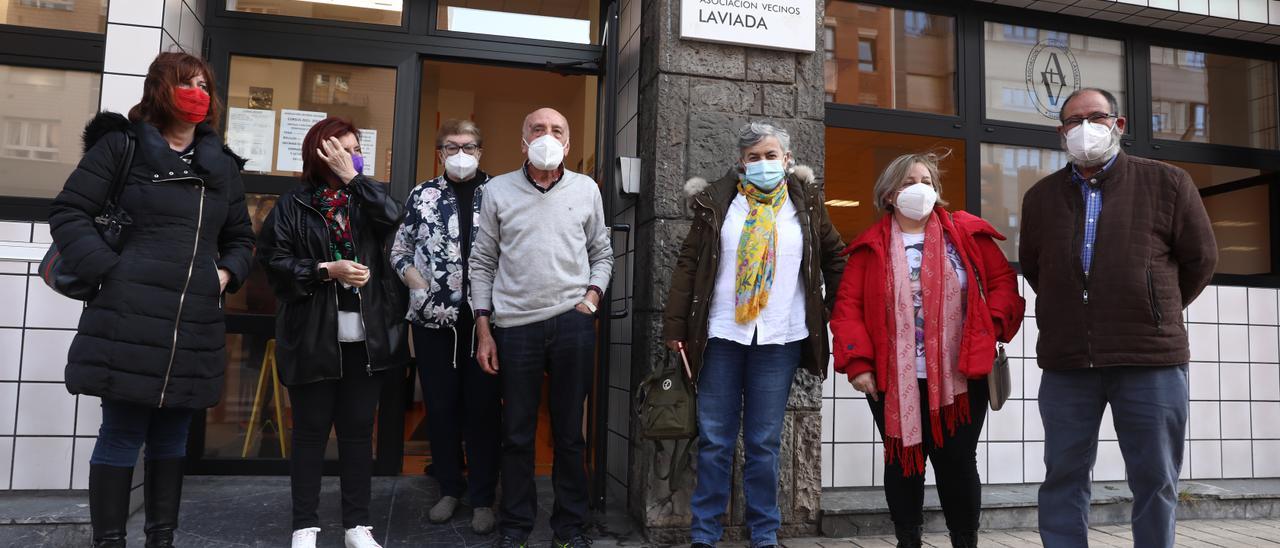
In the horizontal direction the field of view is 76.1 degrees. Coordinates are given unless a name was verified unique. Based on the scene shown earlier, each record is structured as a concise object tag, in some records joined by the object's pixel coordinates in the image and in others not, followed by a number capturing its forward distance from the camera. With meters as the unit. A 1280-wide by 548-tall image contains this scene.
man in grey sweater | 3.07
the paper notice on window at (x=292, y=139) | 4.11
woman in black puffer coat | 2.50
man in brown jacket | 2.59
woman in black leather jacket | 2.90
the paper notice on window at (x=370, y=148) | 4.17
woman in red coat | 2.83
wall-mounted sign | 3.53
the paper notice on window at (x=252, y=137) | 4.07
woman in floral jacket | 3.40
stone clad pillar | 3.44
